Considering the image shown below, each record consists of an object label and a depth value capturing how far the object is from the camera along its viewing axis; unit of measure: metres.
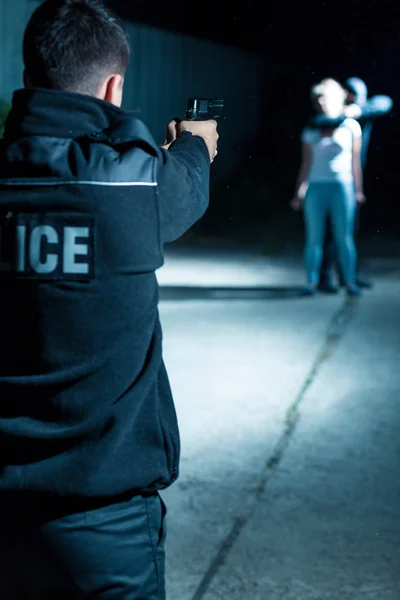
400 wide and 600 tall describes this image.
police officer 2.27
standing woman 9.82
